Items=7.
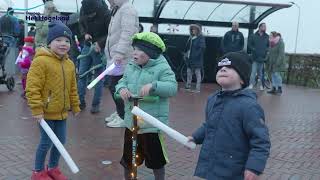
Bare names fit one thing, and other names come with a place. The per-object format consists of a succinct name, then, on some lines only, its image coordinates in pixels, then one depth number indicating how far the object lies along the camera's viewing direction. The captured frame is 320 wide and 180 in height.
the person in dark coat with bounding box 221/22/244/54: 13.91
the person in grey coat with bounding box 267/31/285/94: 14.06
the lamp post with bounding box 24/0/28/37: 14.28
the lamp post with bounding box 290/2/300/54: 23.72
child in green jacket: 4.24
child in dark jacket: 3.12
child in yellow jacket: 4.52
